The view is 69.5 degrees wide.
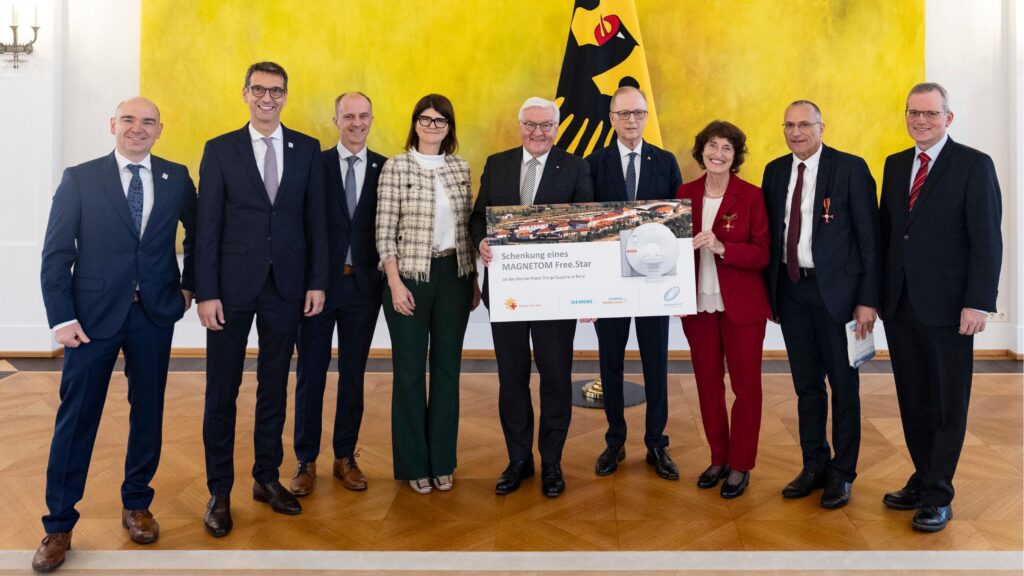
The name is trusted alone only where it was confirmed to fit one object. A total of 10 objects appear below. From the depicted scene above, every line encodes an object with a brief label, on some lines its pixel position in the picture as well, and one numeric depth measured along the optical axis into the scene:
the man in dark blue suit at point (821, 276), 2.95
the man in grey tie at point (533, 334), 3.10
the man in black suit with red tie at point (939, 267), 2.71
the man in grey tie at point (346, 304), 3.23
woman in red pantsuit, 3.01
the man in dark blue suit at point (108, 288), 2.53
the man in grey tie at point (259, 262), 2.81
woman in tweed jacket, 3.06
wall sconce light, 5.88
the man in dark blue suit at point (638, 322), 3.34
